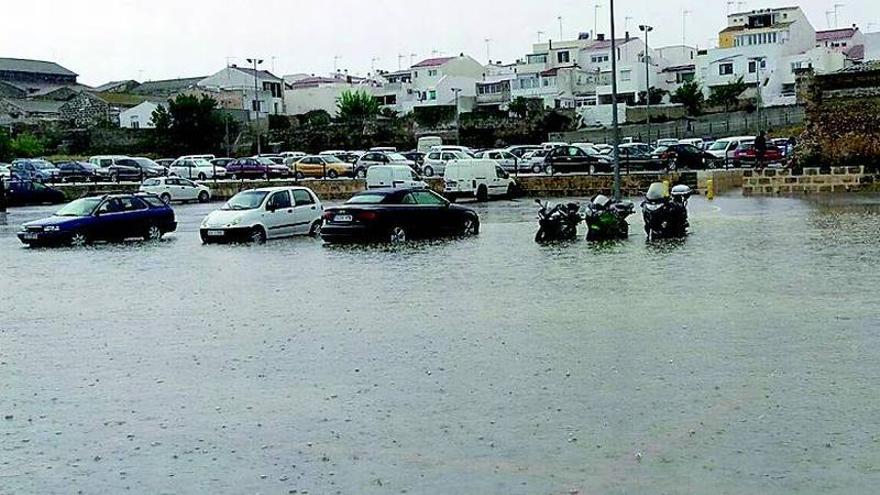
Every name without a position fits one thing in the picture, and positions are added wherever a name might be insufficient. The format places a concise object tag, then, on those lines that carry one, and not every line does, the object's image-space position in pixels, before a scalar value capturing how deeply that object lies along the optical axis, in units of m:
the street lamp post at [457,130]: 96.69
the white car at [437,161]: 56.12
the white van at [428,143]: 83.56
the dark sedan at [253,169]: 60.66
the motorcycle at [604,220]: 25.62
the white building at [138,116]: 107.38
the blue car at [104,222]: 28.67
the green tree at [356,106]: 112.94
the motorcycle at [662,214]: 25.52
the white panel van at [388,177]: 46.44
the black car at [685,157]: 53.69
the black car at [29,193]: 51.28
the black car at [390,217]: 26.66
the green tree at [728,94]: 93.44
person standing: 48.94
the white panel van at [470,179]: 46.66
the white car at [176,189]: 51.16
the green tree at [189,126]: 92.94
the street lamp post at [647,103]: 91.69
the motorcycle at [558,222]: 26.16
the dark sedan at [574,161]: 53.62
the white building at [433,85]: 115.94
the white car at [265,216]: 28.20
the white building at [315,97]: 125.12
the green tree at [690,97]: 95.31
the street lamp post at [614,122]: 38.56
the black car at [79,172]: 61.16
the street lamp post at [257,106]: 93.15
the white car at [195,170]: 61.34
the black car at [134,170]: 61.36
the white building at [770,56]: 98.69
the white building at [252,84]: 119.47
